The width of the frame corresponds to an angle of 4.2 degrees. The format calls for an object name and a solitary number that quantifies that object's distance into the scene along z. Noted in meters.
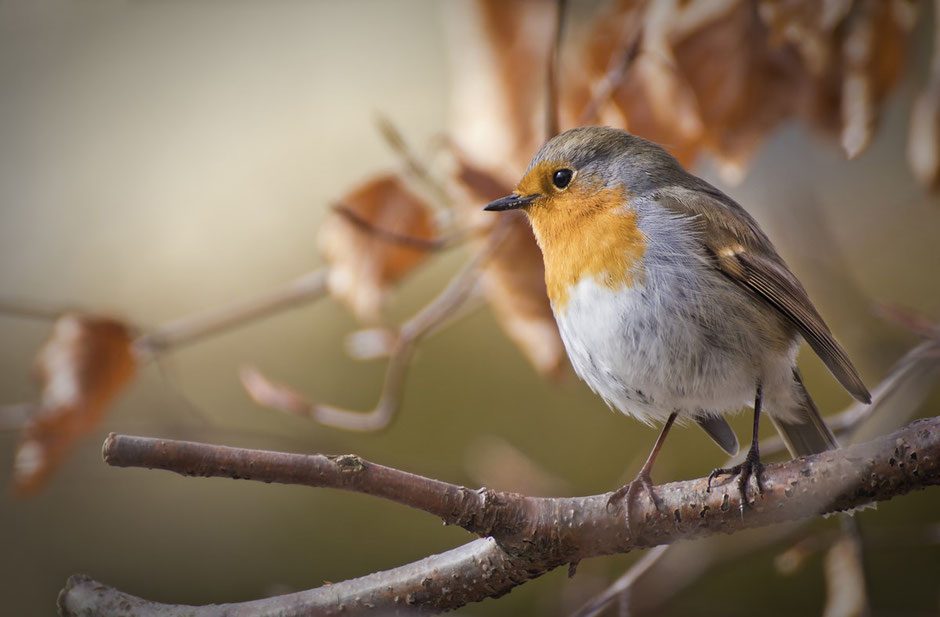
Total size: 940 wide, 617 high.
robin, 3.66
